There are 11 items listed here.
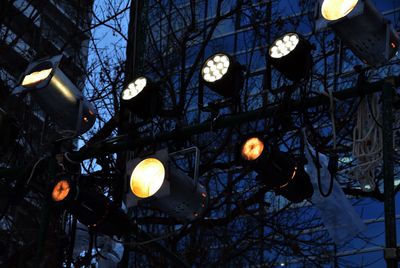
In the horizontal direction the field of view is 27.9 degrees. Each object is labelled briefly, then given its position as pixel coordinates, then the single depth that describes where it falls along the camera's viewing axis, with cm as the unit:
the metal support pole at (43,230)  610
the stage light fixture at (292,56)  520
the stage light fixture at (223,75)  542
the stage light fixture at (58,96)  596
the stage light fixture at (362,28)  487
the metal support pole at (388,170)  453
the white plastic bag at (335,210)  525
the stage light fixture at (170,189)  545
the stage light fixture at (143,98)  580
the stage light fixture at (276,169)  510
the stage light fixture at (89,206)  568
